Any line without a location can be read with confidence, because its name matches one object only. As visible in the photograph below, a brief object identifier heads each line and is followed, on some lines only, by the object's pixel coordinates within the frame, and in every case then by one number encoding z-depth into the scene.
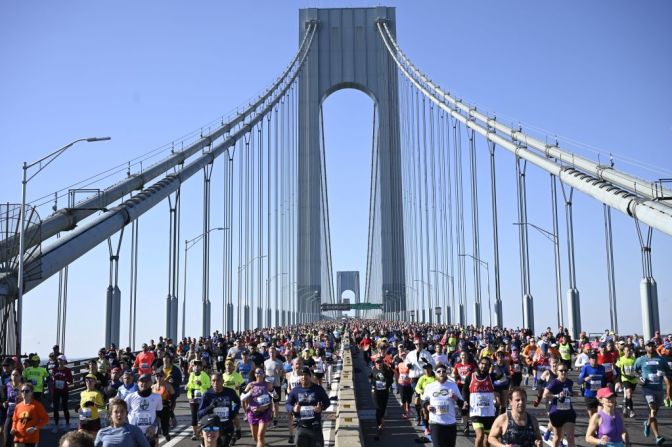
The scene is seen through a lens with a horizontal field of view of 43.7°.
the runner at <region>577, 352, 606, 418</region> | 14.45
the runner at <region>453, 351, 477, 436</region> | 13.70
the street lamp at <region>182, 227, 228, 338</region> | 40.31
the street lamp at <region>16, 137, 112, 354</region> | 22.30
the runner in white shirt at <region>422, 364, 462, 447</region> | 10.49
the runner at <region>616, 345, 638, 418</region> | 16.72
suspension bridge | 25.20
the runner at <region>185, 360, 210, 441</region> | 14.09
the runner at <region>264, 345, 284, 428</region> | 17.56
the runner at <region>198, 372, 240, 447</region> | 11.10
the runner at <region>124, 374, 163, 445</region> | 10.61
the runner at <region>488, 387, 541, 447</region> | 7.39
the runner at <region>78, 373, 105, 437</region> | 10.13
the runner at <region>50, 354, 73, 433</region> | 16.52
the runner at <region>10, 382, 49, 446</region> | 10.48
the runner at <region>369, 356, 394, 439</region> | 14.66
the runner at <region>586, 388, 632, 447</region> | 8.41
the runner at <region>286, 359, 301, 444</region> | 12.46
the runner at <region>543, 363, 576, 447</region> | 11.12
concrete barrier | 10.56
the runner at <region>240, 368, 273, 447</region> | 12.29
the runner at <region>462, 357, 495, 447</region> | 11.34
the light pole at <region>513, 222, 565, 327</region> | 37.47
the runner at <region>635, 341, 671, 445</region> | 13.15
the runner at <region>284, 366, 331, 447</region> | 10.34
